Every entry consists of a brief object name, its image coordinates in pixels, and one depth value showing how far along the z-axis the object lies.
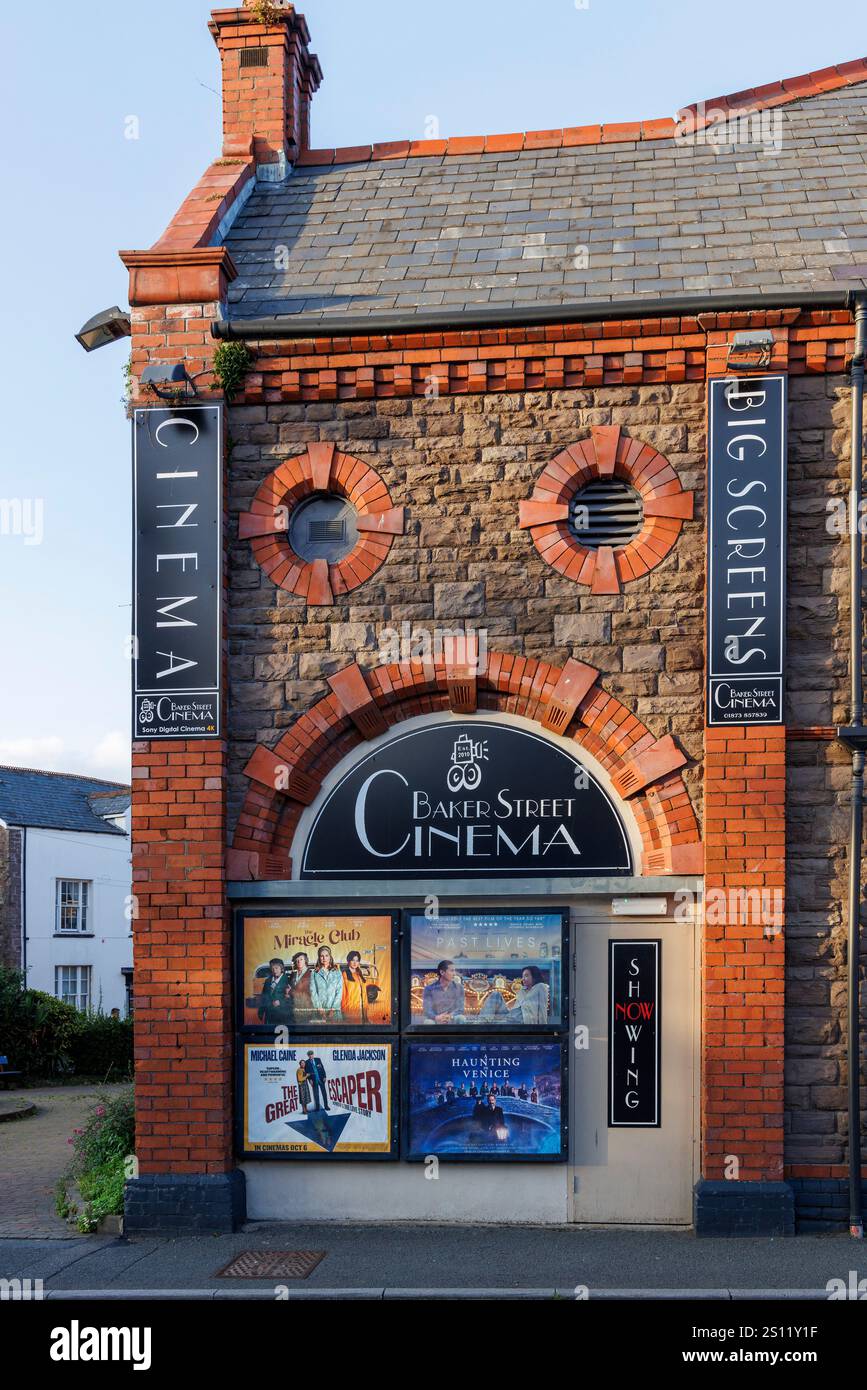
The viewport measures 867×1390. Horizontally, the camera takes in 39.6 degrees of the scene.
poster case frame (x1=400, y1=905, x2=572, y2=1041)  8.93
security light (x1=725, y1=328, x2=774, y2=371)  8.82
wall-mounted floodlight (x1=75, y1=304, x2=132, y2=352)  9.85
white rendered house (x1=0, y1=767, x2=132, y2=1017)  30.27
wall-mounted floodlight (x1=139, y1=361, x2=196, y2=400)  9.21
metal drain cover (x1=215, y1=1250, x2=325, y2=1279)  7.80
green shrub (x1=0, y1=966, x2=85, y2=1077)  23.53
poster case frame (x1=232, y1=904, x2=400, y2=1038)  9.08
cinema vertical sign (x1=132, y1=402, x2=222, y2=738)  9.16
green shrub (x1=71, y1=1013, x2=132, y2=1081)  24.44
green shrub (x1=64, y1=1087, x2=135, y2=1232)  9.03
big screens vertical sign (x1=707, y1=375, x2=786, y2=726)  8.73
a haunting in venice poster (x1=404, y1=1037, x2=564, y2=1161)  8.85
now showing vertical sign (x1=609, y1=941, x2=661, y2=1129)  8.84
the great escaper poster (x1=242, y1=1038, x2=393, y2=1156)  8.99
